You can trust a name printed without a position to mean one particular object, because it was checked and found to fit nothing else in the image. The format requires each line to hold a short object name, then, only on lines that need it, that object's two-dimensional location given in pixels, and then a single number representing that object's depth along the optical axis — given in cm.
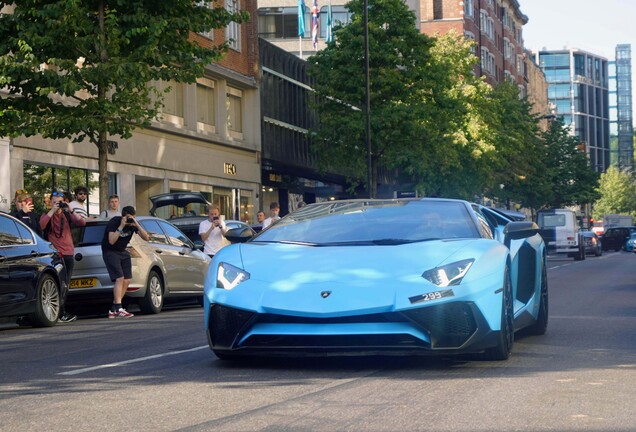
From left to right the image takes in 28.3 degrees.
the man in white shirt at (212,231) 2333
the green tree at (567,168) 9231
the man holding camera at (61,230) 1795
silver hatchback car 1875
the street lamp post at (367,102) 4312
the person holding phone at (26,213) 1892
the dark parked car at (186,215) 2720
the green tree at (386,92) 4581
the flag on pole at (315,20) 5795
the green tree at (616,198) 16738
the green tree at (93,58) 2373
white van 5828
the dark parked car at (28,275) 1549
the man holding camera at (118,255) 1820
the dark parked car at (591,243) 6812
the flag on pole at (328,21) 6348
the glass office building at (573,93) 19388
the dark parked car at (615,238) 8969
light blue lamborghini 858
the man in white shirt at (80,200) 2017
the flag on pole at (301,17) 5909
